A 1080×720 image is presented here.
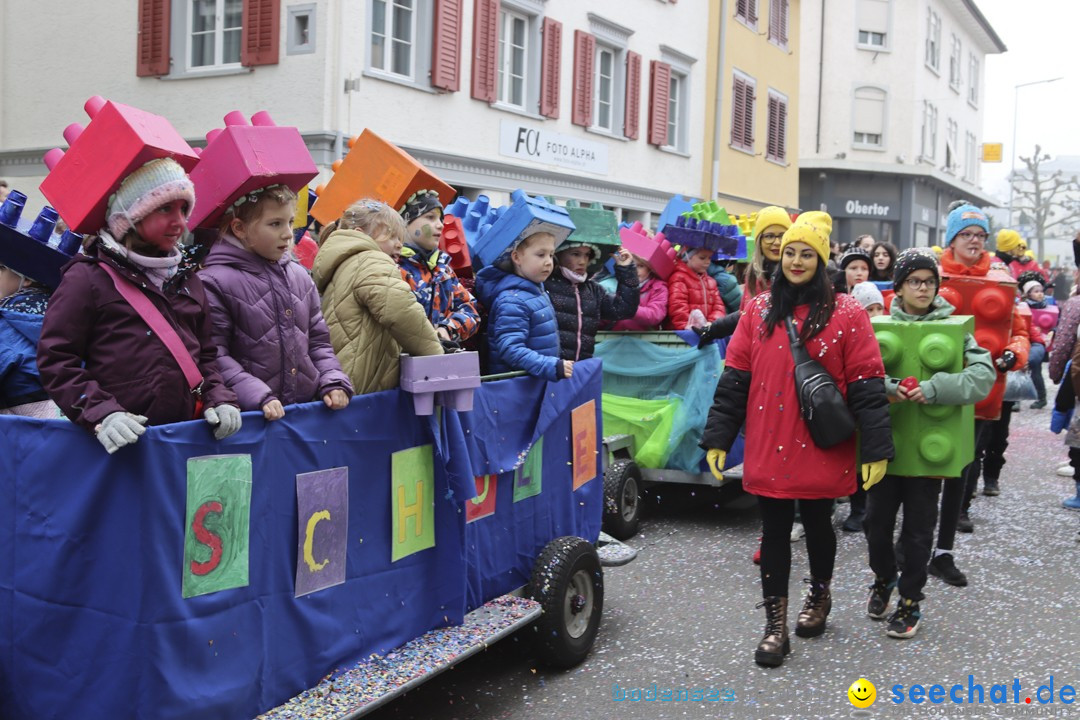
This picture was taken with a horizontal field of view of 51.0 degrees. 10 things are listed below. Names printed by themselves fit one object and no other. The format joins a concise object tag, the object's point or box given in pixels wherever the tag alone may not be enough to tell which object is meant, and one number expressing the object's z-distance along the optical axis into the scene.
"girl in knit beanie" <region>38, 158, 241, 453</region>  3.03
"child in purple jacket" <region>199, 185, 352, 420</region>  3.66
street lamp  54.03
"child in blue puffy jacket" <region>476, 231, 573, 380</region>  5.36
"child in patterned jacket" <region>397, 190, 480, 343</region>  5.28
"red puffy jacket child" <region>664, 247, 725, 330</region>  8.16
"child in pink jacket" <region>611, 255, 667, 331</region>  8.09
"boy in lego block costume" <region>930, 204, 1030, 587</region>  6.39
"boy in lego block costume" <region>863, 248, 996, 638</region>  5.30
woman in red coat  4.95
